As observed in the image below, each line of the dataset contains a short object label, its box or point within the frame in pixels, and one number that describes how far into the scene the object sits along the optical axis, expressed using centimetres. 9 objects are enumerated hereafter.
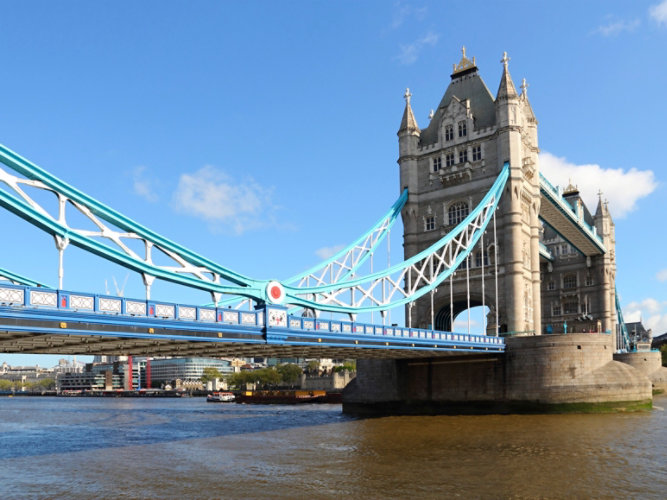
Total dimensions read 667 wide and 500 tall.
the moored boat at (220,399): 9412
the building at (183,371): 19325
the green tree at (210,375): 16312
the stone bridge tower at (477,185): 4753
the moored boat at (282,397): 7681
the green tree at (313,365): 14788
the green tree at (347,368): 12454
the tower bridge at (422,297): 2066
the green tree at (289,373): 12358
